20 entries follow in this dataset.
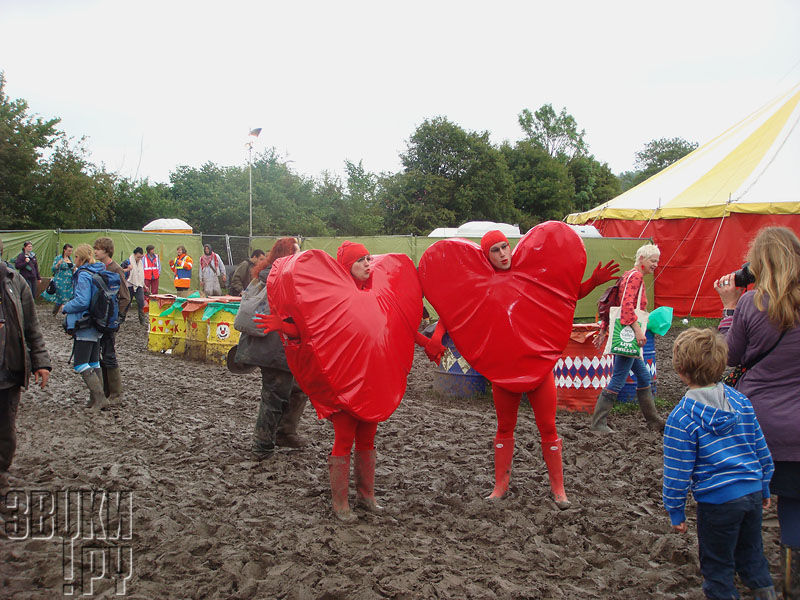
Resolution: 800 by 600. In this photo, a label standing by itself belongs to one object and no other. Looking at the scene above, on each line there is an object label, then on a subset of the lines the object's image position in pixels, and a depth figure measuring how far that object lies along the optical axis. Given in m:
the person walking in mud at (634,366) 6.12
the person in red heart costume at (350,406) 4.05
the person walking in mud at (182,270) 15.84
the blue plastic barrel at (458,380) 8.10
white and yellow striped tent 15.06
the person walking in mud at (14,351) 4.19
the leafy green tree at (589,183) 58.31
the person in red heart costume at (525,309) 4.43
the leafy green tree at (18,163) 28.23
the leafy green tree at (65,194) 29.55
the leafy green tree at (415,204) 39.97
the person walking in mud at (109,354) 7.55
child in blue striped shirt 2.90
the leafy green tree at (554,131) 68.38
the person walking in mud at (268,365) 5.50
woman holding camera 3.05
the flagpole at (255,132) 23.66
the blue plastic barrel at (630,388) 7.26
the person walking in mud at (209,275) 15.56
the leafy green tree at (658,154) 72.38
